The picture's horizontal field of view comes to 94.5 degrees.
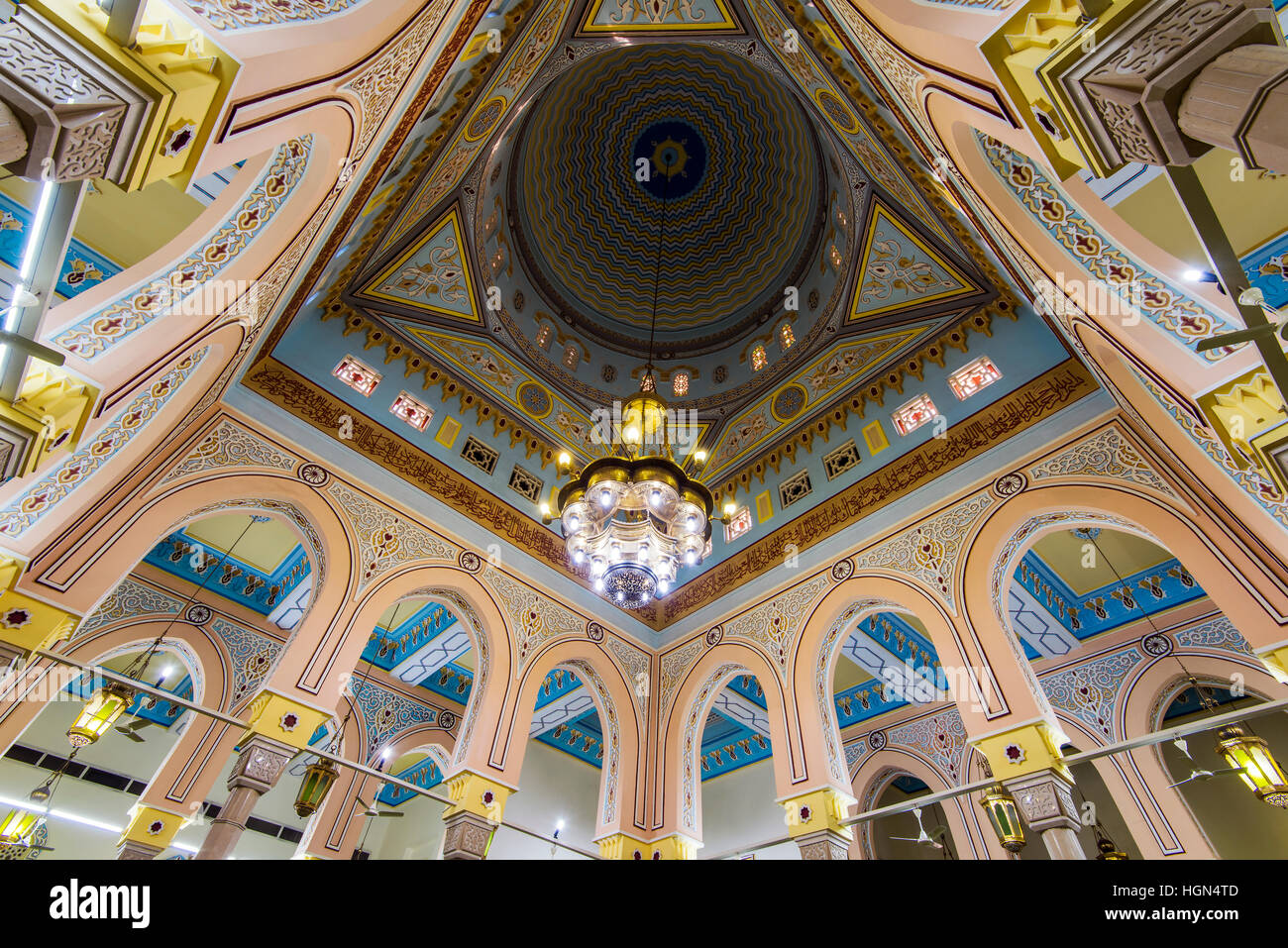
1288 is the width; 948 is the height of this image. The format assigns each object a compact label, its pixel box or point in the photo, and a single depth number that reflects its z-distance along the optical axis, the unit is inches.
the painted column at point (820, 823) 221.9
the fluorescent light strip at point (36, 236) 87.8
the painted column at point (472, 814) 223.0
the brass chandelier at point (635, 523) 182.5
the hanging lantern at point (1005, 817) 174.6
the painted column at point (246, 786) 180.2
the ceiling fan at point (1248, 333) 75.6
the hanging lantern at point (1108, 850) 220.9
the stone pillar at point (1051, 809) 172.9
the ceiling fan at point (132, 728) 249.5
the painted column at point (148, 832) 248.2
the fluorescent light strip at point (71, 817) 329.1
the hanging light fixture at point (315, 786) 204.1
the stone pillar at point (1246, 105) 68.0
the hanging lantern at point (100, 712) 204.5
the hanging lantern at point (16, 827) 260.7
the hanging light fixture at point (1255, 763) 182.4
